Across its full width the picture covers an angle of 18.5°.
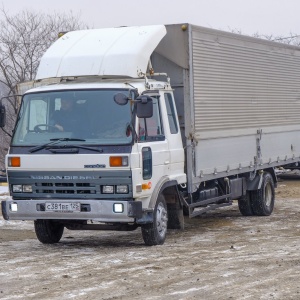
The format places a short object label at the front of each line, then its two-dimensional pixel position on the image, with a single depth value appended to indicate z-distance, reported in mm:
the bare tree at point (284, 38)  56875
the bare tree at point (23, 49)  47312
